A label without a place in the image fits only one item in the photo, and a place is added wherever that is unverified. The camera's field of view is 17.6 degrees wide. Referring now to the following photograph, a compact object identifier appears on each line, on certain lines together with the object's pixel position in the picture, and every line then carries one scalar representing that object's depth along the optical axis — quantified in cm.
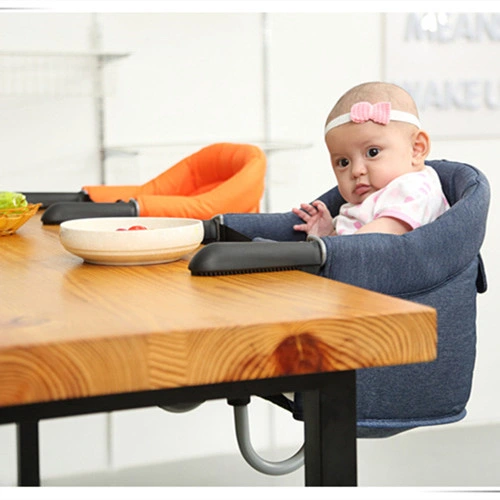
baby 231
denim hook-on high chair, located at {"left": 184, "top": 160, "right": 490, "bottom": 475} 182
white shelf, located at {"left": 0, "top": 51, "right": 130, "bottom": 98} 397
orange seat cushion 277
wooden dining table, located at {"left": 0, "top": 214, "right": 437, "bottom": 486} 149
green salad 223
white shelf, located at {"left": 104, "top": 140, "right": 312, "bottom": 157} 407
